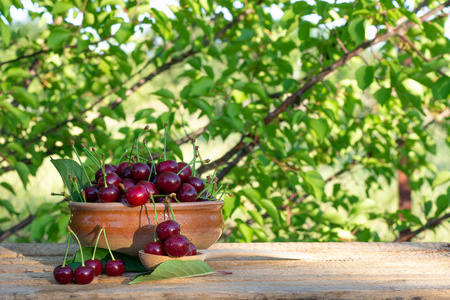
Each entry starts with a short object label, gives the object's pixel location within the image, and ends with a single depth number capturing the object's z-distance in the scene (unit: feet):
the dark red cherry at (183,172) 4.80
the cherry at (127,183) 4.67
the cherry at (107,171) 4.78
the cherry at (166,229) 4.51
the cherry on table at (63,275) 4.43
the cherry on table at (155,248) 4.52
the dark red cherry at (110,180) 4.65
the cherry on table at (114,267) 4.59
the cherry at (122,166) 4.84
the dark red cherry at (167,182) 4.64
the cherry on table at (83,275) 4.42
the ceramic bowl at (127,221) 4.62
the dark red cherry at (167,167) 4.75
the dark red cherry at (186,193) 4.71
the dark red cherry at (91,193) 4.73
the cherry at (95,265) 4.53
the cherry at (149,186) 4.62
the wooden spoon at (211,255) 4.52
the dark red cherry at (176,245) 4.47
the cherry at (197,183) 4.78
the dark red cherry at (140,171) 4.71
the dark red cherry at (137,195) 4.54
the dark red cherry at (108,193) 4.60
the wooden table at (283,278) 4.29
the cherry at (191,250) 4.60
